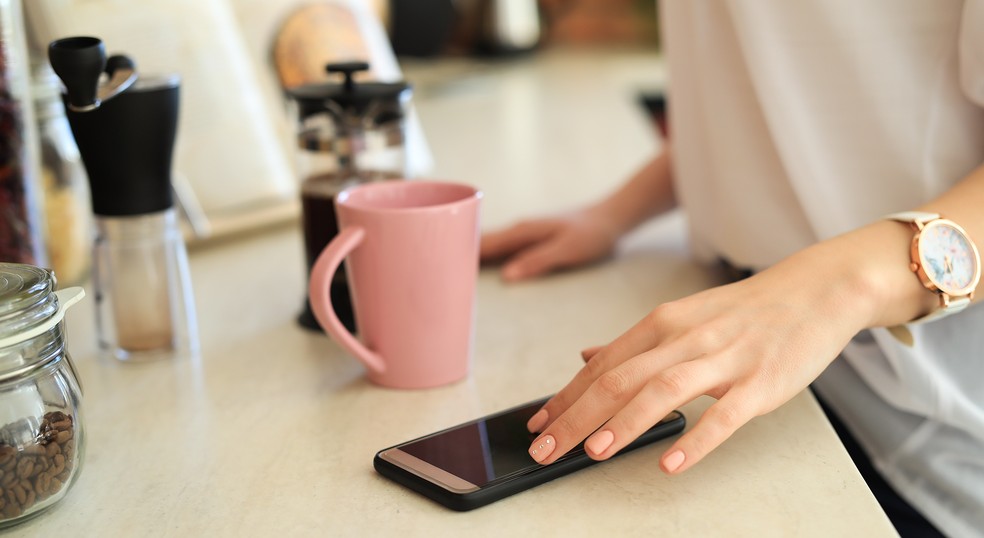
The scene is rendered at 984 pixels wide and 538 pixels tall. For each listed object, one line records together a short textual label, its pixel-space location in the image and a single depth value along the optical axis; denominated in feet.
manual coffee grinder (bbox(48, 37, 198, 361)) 2.01
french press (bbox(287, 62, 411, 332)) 2.37
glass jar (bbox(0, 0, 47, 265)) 2.40
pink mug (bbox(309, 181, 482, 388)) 2.04
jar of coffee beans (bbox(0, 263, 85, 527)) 1.59
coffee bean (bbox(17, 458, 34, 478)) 1.61
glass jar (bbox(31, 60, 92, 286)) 2.80
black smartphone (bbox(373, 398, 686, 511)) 1.69
